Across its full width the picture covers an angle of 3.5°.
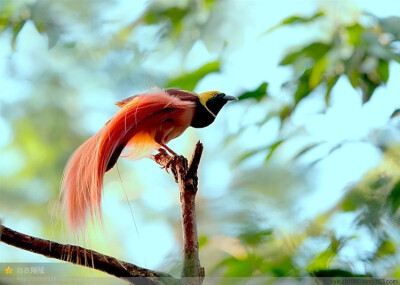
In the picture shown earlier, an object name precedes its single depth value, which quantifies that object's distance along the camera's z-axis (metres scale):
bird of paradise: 12.56
